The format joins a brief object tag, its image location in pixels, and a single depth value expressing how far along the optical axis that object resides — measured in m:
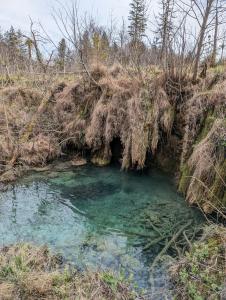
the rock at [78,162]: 8.44
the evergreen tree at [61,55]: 13.33
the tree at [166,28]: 8.04
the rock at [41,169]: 7.89
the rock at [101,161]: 8.45
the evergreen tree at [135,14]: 18.46
